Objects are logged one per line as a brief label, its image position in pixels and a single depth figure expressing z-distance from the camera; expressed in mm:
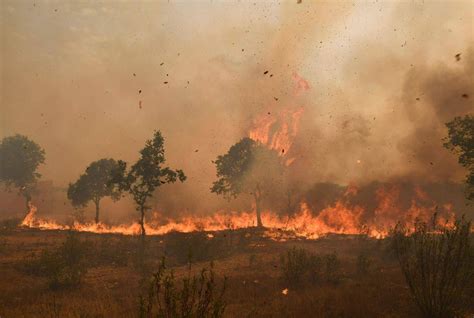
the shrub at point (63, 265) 15391
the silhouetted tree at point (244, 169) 48500
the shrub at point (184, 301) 5211
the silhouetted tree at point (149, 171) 25420
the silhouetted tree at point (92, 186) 48750
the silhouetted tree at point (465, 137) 22516
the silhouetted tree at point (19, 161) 52625
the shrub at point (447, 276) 7836
